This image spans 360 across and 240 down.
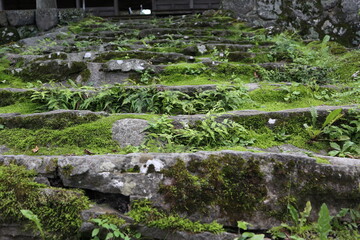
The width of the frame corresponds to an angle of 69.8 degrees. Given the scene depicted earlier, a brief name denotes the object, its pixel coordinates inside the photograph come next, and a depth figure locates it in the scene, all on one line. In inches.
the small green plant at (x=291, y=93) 162.1
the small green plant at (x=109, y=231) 74.9
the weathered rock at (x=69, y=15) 415.2
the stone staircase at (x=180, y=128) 85.9
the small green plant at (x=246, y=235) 72.8
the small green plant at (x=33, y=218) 74.9
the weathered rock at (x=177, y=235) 77.6
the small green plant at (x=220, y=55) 234.2
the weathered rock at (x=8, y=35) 368.8
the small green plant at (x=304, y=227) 72.8
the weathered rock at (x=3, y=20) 379.9
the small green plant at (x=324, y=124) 119.8
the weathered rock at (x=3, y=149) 115.7
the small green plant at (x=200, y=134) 119.5
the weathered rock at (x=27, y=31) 377.7
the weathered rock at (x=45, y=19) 392.2
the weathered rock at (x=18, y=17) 379.9
